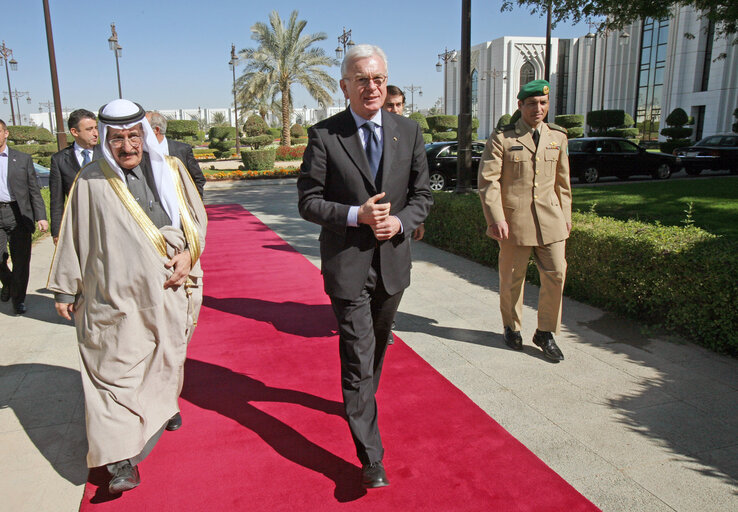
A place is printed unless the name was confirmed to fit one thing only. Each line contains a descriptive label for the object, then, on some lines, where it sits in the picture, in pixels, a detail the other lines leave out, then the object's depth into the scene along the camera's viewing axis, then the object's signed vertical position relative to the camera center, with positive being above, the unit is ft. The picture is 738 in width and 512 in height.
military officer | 13.52 -1.34
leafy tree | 28.65 +7.19
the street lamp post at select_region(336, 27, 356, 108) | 97.81 +18.96
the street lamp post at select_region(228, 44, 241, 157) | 112.88 +17.10
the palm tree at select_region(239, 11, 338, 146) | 106.32 +16.33
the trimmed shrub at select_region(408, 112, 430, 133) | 140.87 +6.25
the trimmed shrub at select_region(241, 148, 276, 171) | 81.00 -1.93
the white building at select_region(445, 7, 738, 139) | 116.78 +20.23
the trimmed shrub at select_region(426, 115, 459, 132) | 153.48 +6.11
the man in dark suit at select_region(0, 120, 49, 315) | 18.02 -2.18
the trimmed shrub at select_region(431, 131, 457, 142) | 145.28 +2.22
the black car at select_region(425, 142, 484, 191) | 51.85 -1.95
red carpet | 8.70 -5.56
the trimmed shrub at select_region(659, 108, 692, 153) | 104.37 +2.80
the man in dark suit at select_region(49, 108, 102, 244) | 16.58 -0.34
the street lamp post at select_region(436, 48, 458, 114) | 118.42 +19.37
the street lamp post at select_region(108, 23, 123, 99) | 81.56 +15.26
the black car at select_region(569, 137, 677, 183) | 56.70 -1.71
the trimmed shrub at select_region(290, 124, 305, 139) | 163.63 +4.32
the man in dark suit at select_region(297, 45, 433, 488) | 8.63 -1.05
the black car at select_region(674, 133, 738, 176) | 61.11 -1.72
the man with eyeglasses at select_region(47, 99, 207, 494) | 8.88 -2.33
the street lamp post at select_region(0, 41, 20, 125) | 113.80 +19.19
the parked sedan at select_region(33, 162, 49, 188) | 52.24 -2.74
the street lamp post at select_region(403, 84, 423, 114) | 182.80 +18.18
